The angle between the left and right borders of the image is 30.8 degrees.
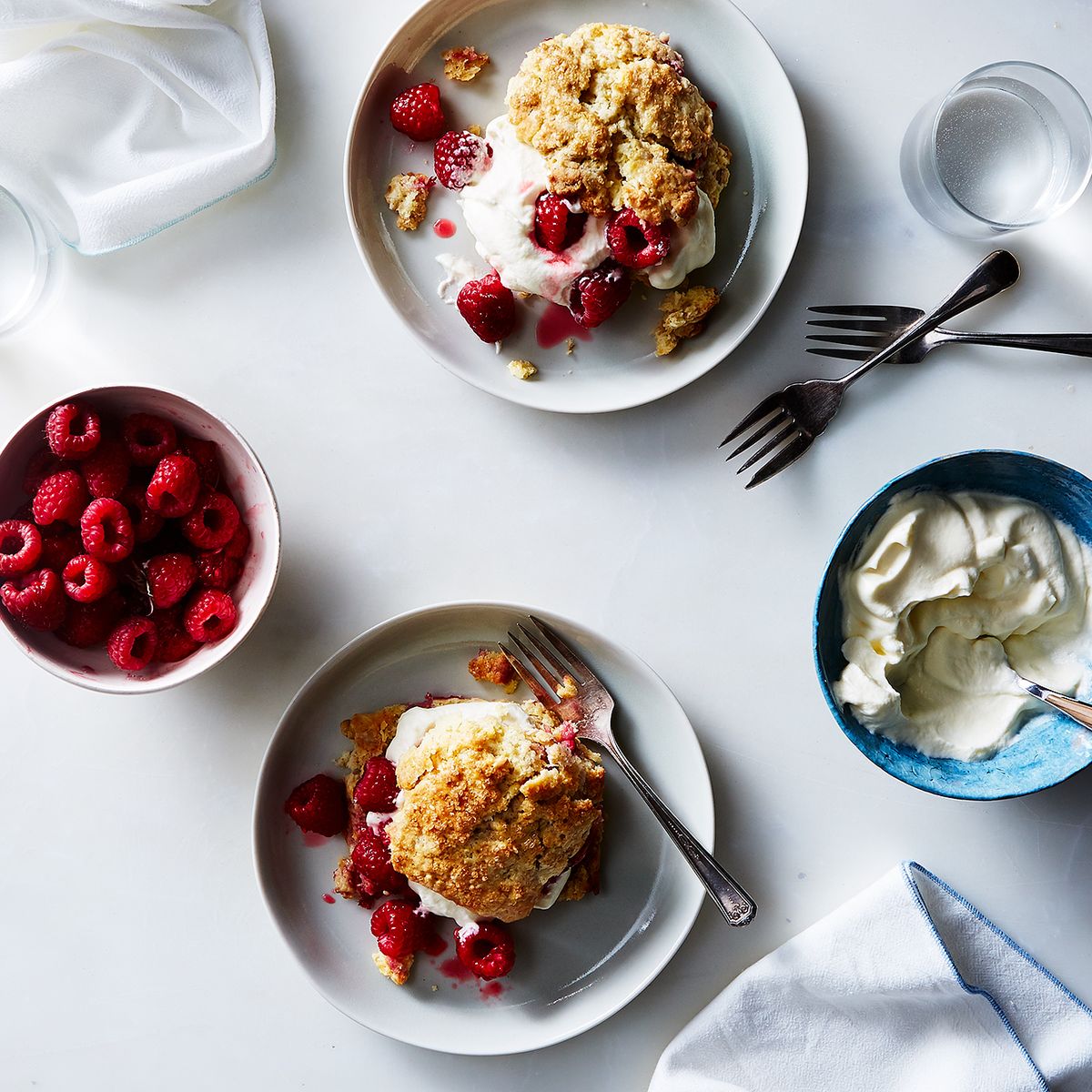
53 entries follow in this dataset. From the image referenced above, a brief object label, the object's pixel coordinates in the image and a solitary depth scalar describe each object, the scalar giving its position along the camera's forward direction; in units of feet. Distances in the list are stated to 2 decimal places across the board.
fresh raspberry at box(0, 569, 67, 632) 2.70
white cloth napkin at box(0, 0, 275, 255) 2.86
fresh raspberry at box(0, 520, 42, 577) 2.71
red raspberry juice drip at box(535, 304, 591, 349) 2.91
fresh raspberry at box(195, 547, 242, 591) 2.79
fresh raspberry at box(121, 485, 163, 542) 2.77
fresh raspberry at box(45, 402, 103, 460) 2.73
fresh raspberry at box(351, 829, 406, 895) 2.82
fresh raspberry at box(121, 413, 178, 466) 2.78
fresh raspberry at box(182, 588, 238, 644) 2.77
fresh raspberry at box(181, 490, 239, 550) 2.78
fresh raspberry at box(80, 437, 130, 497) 2.75
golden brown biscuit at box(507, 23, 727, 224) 2.77
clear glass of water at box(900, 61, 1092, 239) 2.90
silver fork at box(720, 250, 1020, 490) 2.89
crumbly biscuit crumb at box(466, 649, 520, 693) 2.88
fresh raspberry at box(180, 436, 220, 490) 2.82
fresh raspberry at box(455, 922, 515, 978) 2.83
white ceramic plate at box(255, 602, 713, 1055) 2.85
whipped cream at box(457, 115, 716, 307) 2.80
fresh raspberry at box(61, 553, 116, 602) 2.71
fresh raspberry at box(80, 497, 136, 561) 2.71
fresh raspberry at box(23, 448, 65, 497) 2.78
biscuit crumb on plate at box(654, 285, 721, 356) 2.86
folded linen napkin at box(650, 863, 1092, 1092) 2.92
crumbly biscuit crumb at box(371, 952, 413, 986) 2.85
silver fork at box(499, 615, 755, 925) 2.82
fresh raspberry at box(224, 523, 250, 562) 2.81
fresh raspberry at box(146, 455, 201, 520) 2.74
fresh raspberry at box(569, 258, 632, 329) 2.81
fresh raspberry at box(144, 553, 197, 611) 2.77
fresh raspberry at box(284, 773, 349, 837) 2.83
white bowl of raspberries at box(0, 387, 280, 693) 2.73
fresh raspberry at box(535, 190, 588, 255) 2.78
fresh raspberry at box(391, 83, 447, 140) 2.86
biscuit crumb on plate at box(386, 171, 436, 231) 2.89
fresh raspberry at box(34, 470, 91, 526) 2.73
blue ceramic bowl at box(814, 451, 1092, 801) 2.76
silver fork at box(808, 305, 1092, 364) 2.89
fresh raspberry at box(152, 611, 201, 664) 2.79
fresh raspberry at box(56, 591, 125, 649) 2.76
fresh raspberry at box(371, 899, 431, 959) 2.83
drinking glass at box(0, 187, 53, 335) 2.93
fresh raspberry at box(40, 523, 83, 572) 2.74
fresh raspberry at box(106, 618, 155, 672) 2.74
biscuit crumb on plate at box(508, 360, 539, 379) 2.89
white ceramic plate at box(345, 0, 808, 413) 2.87
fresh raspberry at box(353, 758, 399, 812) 2.81
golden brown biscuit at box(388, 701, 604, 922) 2.73
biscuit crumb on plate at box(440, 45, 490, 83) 2.89
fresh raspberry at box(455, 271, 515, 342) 2.84
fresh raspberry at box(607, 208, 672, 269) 2.77
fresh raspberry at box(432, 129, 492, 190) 2.85
